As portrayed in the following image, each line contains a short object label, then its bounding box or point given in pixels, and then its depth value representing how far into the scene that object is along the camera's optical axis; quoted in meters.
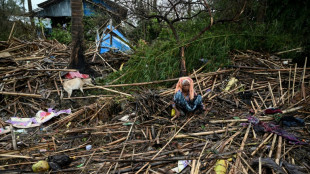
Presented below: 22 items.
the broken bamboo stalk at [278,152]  2.59
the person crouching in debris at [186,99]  3.84
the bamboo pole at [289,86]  4.21
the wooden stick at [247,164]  2.49
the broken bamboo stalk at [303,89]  4.10
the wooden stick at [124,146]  2.78
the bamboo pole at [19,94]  4.51
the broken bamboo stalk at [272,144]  2.72
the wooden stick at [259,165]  2.40
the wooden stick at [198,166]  2.53
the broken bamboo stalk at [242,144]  2.60
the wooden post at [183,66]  5.28
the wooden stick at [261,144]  2.76
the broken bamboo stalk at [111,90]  4.60
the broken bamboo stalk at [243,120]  3.56
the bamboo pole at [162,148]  2.66
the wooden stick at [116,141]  3.35
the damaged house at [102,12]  7.82
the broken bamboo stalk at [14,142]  3.25
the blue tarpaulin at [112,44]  7.80
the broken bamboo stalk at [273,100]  4.14
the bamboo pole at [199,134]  3.27
